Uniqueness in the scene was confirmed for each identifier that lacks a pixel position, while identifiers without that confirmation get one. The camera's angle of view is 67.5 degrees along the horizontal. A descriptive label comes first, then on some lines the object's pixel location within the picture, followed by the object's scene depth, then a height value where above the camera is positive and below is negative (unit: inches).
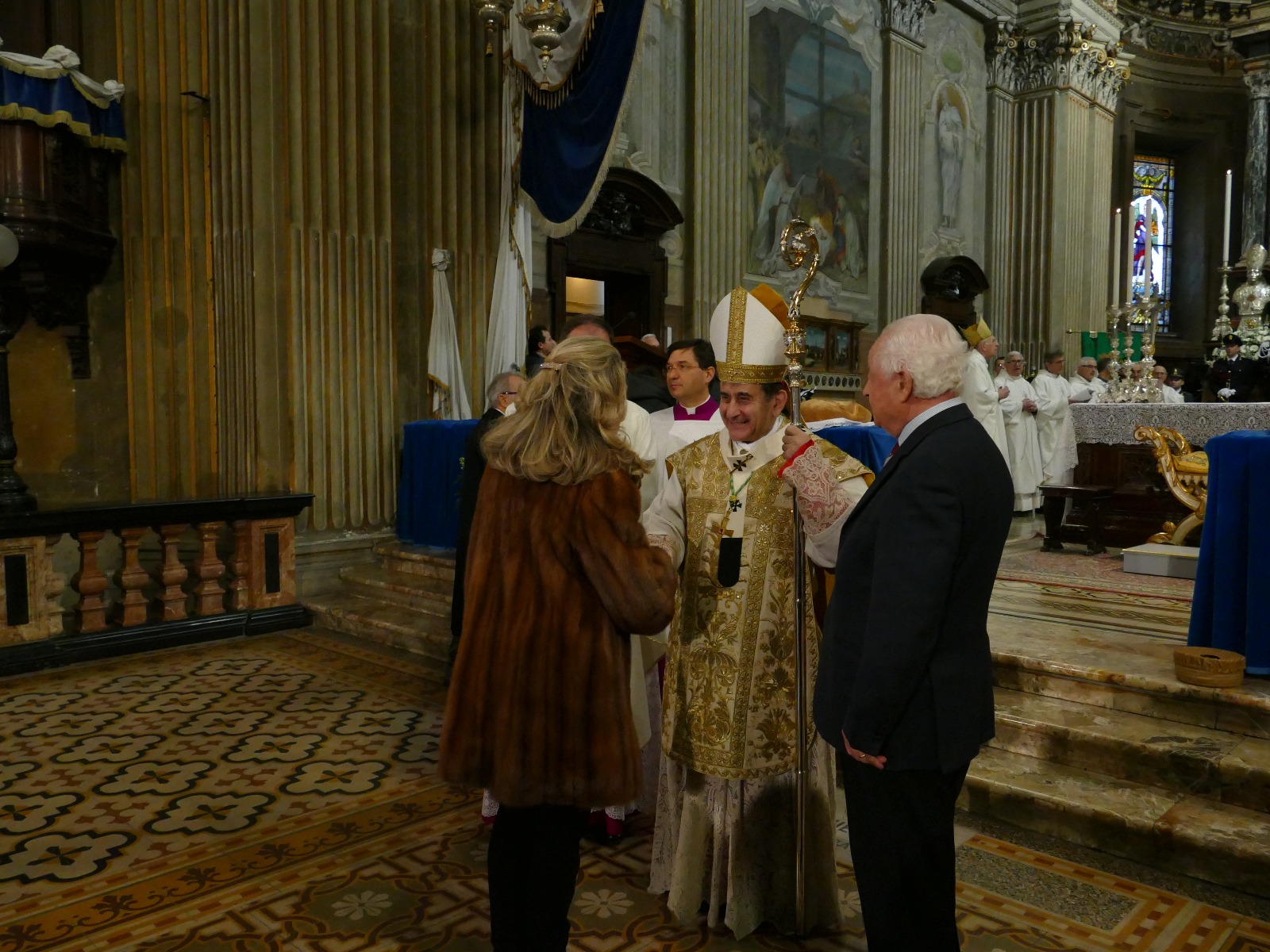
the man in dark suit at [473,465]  162.4 -6.1
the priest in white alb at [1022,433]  406.9 -1.2
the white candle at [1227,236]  315.9 +65.9
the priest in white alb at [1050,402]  431.8 +12.9
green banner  496.7 +45.1
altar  268.7 -8.2
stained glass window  741.3 +164.3
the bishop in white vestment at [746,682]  98.6 -26.6
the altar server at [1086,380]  438.3 +24.2
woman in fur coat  79.0 -15.8
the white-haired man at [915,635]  67.2 -15.0
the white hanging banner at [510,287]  271.7 +41.4
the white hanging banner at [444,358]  289.3 +22.1
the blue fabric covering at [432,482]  262.5 -14.8
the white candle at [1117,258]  265.9 +52.3
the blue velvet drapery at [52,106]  238.8 +85.3
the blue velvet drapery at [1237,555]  138.0 -18.5
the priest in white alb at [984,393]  340.8 +13.7
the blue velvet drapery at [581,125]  225.0 +78.6
